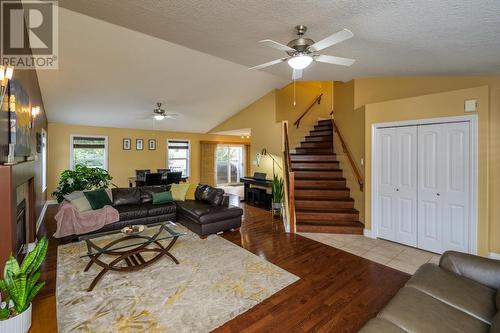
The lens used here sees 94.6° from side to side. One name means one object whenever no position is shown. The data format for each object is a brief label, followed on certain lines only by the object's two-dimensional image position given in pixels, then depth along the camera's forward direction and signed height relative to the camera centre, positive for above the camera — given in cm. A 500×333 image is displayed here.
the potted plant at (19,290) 176 -99
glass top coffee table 266 -102
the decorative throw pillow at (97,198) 419 -60
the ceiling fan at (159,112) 599 +141
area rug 204 -135
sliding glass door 1029 +12
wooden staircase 448 -62
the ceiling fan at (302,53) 229 +114
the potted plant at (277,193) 525 -63
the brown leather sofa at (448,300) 141 -96
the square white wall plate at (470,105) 318 +83
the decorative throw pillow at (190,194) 573 -72
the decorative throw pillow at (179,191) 525 -58
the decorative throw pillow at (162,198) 489 -68
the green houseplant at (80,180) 477 -31
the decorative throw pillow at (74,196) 405 -53
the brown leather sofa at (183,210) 417 -86
